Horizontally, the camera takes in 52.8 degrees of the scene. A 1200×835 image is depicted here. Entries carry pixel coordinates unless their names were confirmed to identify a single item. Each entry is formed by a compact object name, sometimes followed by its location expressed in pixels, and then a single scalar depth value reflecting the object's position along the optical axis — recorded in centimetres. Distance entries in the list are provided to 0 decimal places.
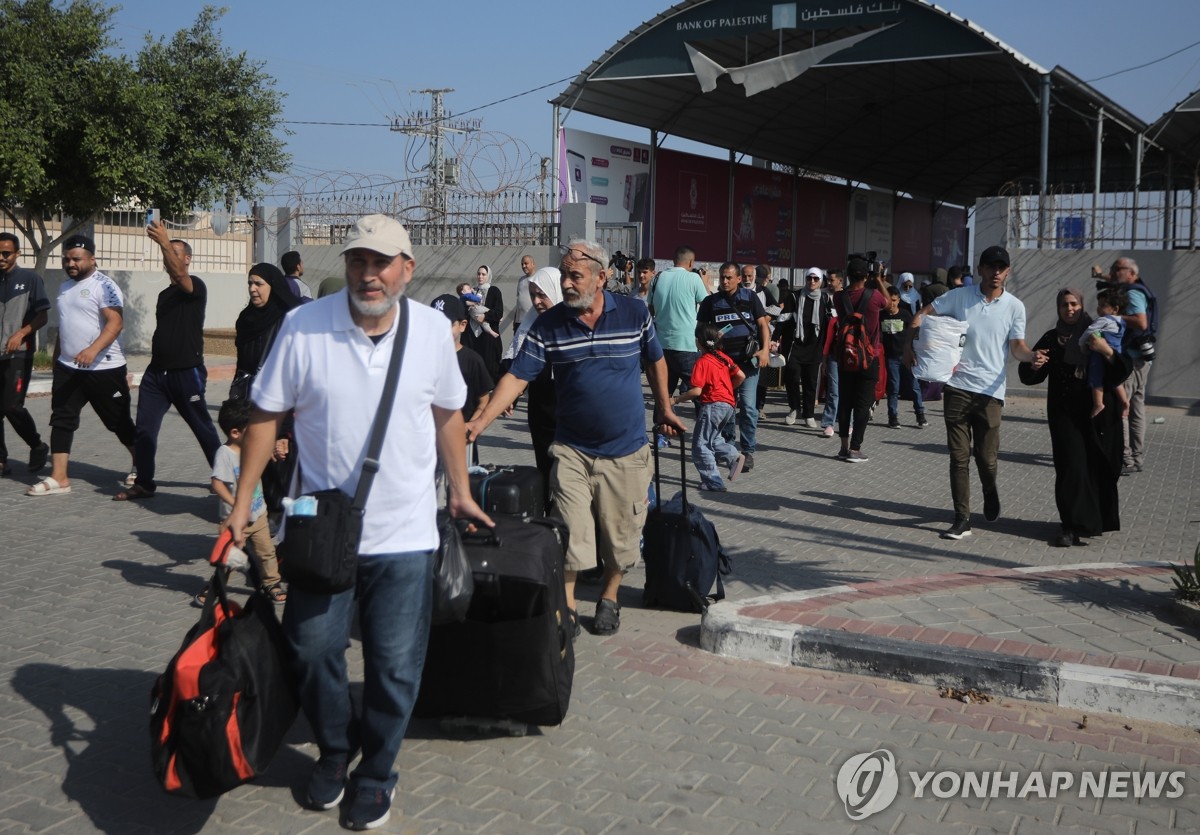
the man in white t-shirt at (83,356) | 928
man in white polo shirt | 378
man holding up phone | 899
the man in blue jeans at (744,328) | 1120
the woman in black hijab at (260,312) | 840
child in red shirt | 991
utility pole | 2205
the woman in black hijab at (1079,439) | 818
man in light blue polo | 824
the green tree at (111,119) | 1819
